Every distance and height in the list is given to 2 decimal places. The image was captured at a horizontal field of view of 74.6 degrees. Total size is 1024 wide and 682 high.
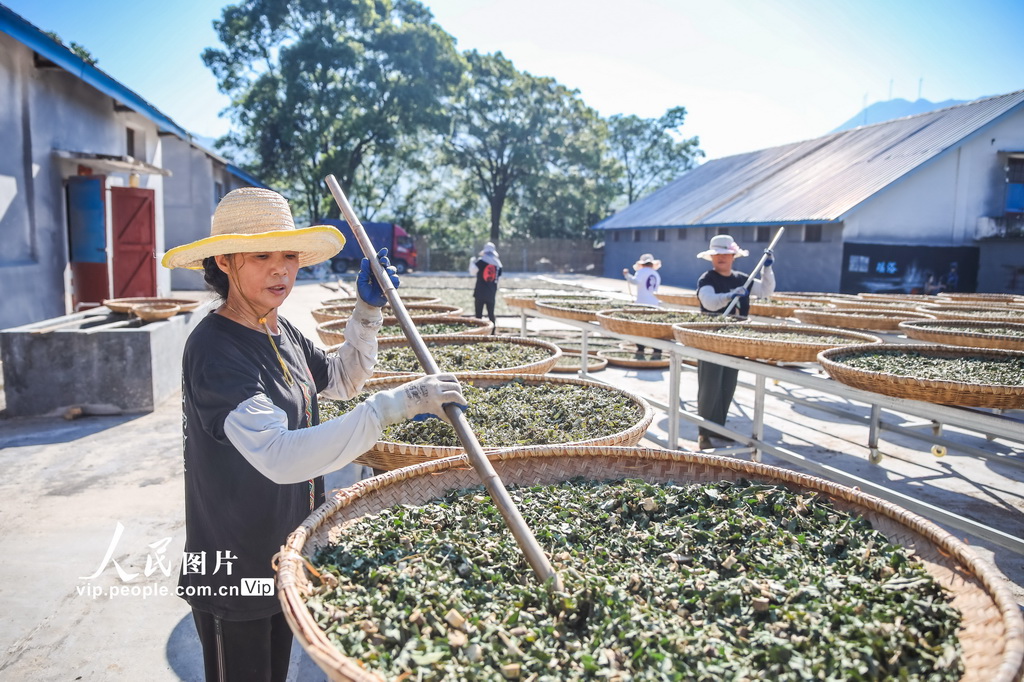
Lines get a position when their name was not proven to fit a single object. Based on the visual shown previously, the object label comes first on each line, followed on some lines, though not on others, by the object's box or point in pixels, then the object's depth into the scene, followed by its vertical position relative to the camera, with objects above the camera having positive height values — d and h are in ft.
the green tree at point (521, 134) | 102.42 +20.60
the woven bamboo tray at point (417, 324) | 14.47 -1.54
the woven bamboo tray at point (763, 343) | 11.21 -1.24
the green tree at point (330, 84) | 81.71 +22.26
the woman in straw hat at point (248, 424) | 4.68 -1.15
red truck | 85.97 +1.97
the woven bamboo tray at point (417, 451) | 7.10 -2.00
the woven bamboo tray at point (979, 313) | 16.43 -0.95
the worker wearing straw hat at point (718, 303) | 15.84 -0.80
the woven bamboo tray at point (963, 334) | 12.30 -1.08
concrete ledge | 16.11 -2.77
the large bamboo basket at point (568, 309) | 18.54 -1.22
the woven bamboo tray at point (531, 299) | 23.02 -1.12
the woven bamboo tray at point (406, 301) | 21.58 -1.26
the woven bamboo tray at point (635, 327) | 14.37 -1.28
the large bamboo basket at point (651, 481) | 3.66 -2.00
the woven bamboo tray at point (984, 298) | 25.13 -0.77
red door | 26.68 +0.76
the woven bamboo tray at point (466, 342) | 14.25 -1.69
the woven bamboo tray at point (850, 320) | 16.26 -1.09
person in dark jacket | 30.60 -0.53
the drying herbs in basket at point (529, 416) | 8.66 -2.09
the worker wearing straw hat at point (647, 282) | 27.30 -0.50
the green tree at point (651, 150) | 130.72 +23.58
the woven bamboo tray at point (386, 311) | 17.72 -1.40
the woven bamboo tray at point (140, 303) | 19.88 -1.42
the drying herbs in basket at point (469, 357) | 12.65 -1.82
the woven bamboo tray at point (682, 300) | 22.93 -1.02
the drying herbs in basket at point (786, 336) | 12.59 -1.21
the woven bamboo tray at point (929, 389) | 8.21 -1.44
